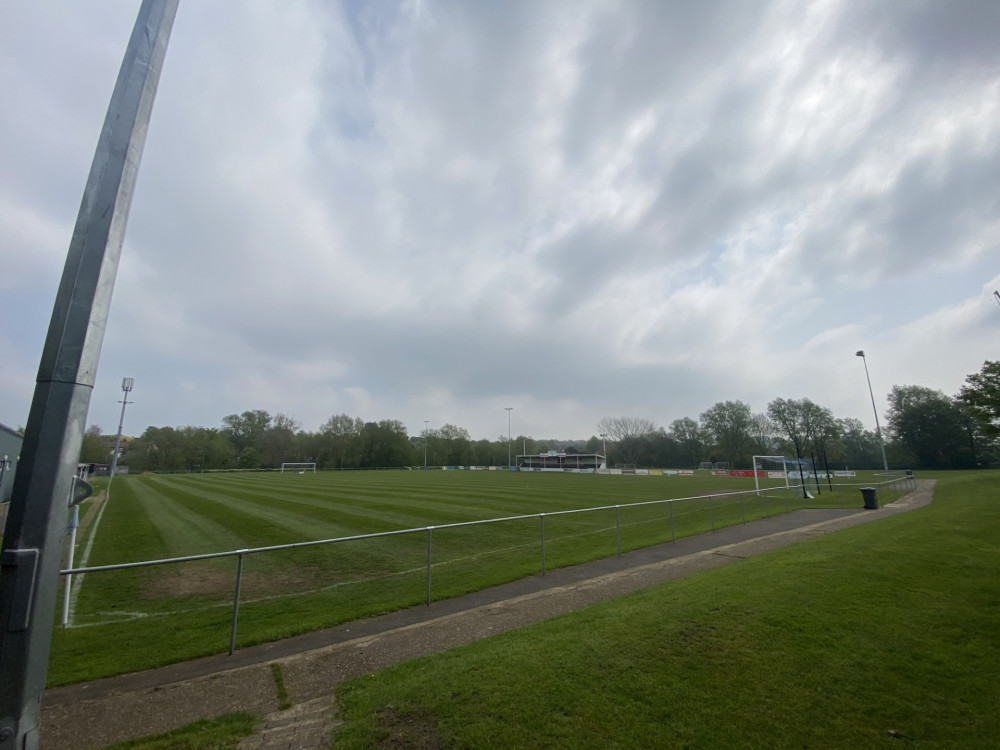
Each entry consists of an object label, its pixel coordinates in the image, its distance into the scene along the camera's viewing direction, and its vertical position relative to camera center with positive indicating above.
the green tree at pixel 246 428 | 114.81 +9.76
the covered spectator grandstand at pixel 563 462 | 98.75 +0.70
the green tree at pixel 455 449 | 119.47 +4.22
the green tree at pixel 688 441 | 102.54 +5.73
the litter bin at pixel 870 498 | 18.72 -1.41
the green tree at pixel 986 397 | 23.55 +3.63
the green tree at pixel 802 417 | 81.56 +9.05
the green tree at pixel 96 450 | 86.50 +3.12
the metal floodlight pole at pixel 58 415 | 1.88 +0.23
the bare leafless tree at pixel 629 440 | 112.44 +6.16
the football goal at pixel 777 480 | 31.56 -1.45
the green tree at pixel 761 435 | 92.96 +6.16
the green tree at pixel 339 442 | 106.19 +5.46
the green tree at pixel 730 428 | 98.19 +8.31
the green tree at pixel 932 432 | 72.38 +5.32
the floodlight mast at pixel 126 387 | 46.78 +8.20
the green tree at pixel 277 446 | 103.81 +4.49
